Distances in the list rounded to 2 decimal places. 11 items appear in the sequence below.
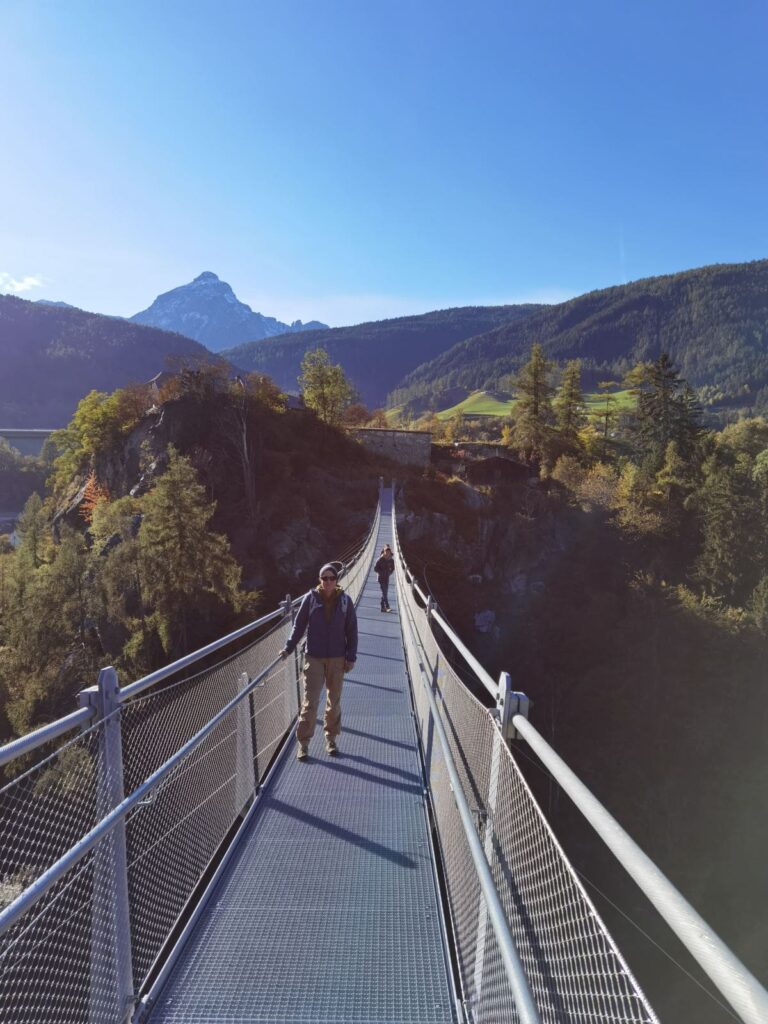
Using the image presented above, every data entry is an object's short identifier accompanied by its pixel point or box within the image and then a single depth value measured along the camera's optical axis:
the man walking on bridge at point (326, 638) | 4.70
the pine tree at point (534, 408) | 43.22
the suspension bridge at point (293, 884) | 1.76
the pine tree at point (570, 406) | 44.91
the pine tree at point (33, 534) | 35.12
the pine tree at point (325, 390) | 43.50
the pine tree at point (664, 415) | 43.88
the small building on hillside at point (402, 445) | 40.59
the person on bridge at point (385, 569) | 12.57
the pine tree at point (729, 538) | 35.62
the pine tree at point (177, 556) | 23.95
